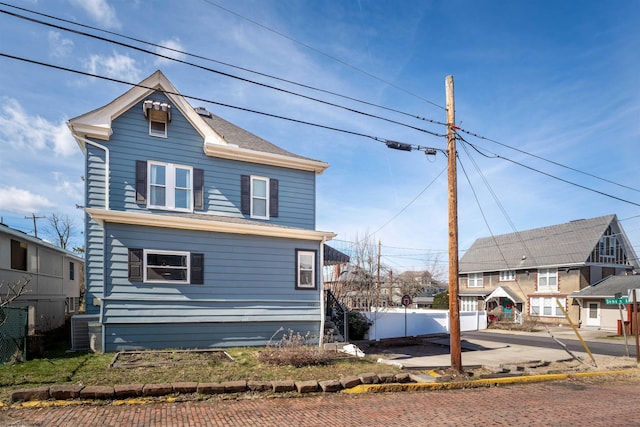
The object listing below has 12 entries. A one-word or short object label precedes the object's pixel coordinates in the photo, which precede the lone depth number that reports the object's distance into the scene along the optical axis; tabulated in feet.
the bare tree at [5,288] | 49.63
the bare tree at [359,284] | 73.41
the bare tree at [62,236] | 166.71
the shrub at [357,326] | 59.77
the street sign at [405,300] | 67.77
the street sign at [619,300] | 50.72
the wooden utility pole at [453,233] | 36.70
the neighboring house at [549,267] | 113.50
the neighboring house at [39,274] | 52.16
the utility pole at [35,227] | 147.43
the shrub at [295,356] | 36.45
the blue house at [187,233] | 41.93
